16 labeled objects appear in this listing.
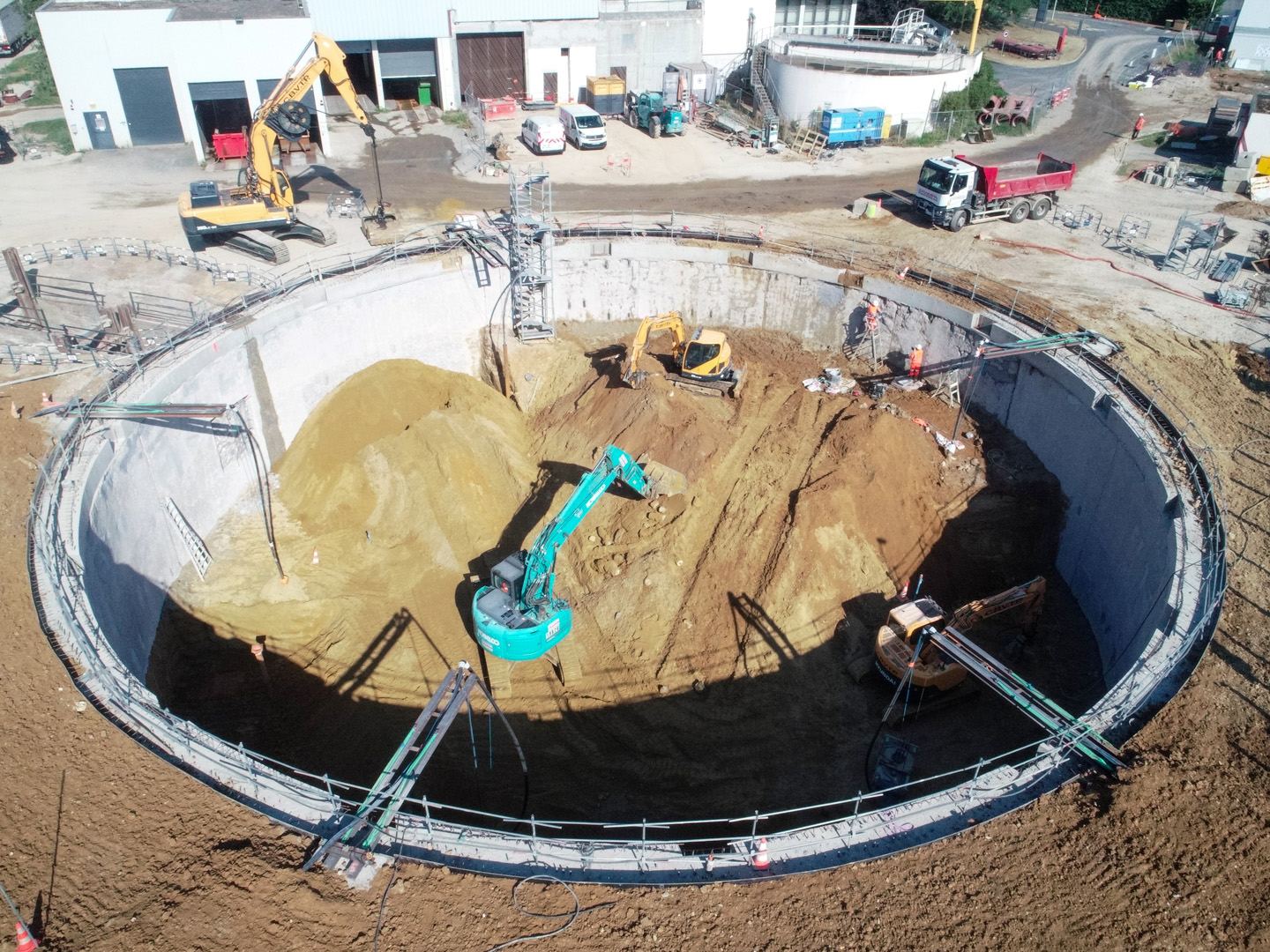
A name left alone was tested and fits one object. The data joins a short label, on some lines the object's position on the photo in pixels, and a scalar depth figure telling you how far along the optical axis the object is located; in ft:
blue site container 140.05
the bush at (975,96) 147.84
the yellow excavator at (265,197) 98.58
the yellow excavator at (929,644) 66.74
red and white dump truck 110.52
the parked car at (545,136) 135.85
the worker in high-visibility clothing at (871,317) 100.22
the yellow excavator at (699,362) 92.73
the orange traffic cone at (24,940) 41.09
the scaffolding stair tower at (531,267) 103.60
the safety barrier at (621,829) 47.98
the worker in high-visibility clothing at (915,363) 97.55
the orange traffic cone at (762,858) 47.42
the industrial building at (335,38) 125.49
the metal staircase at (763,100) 143.61
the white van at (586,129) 139.03
